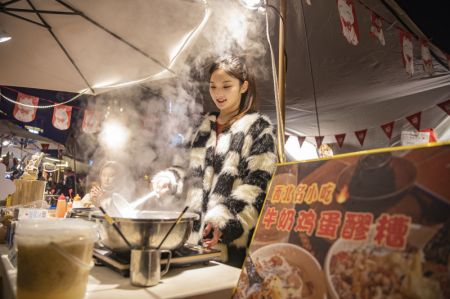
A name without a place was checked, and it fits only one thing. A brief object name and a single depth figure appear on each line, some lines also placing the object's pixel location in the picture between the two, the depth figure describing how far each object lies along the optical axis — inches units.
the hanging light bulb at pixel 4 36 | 106.6
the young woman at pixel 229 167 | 68.2
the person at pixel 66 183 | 373.7
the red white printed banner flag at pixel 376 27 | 146.4
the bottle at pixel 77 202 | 98.7
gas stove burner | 43.7
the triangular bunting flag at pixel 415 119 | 255.8
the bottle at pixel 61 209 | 83.6
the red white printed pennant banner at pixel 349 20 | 129.1
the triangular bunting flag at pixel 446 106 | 231.6
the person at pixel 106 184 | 124.0
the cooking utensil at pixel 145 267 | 38.5
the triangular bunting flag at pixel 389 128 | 275.0
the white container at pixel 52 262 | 32.8
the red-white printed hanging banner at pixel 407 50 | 166.1
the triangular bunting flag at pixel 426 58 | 181.6
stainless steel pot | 41.1
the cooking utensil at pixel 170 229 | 41.8
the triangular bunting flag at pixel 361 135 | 295.4
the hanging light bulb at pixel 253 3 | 69.2
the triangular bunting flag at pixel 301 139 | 327.7
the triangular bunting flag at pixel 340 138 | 309.1
